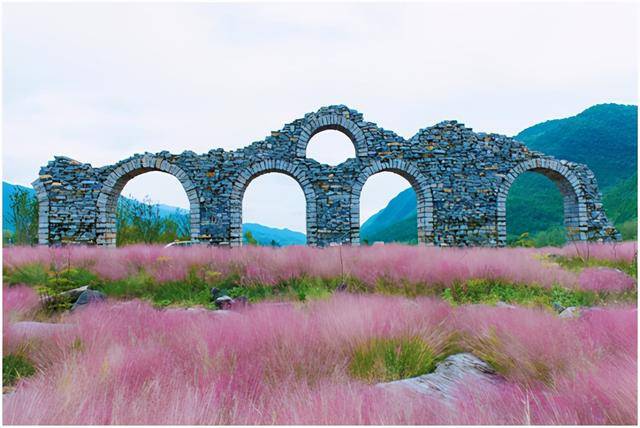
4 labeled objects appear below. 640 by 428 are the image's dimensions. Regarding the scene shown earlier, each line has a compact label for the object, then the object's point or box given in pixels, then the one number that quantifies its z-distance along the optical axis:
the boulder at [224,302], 5.13
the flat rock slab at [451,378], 2.37
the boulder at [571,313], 3.84
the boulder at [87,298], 4.89
